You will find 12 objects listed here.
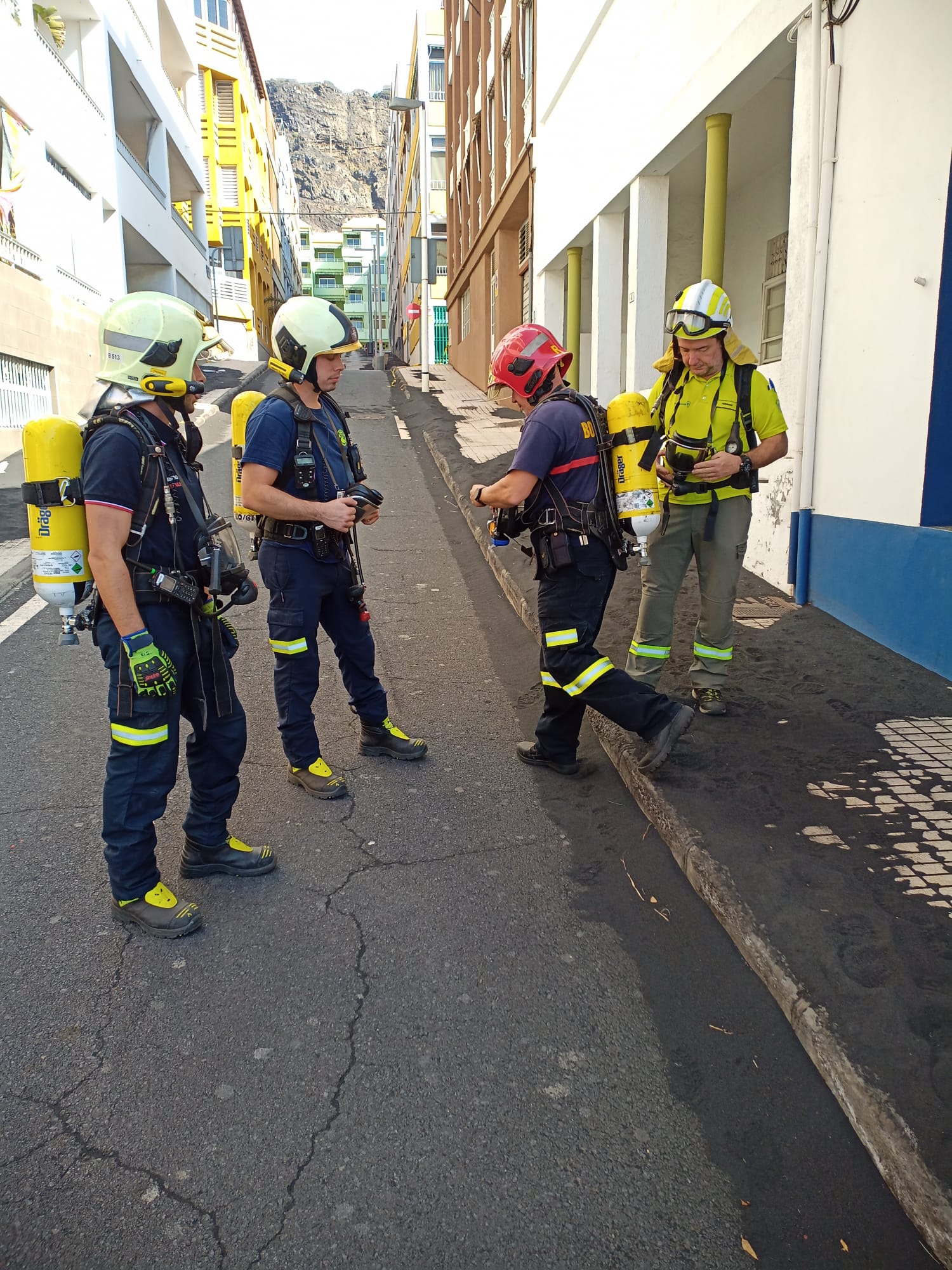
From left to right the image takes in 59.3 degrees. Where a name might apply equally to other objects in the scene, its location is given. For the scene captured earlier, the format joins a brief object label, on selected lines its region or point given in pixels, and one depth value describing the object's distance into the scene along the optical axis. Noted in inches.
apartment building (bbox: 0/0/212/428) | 496.4
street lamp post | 879.7
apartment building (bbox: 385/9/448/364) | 1535.4
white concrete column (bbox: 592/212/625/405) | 460.4
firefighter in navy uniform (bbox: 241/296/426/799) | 139.0
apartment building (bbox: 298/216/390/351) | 4148.6
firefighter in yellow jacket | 163.9
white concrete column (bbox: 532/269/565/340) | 610.5
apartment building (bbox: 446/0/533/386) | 675.4
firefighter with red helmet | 142.3
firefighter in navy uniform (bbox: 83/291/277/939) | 106.7
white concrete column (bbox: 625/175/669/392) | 384.5
